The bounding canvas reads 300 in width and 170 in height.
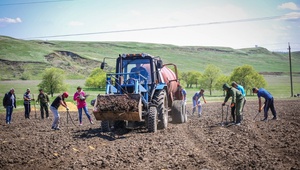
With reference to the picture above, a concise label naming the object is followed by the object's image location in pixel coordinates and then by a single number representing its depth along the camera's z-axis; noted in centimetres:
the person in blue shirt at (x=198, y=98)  1872
